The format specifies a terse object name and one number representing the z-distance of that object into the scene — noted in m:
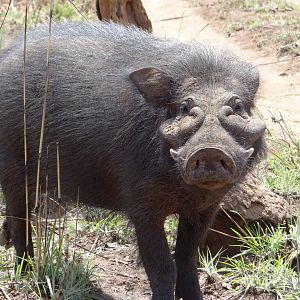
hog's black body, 7.53
